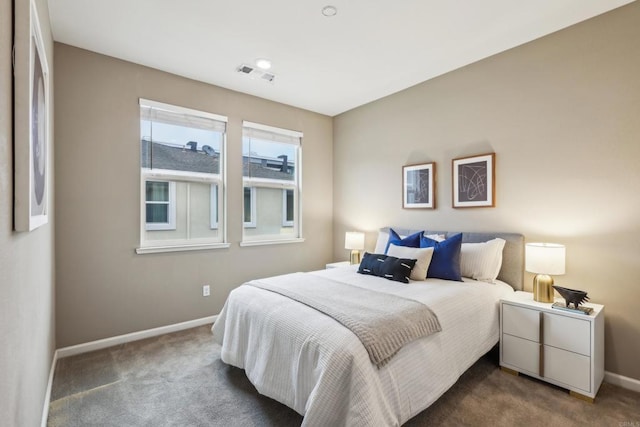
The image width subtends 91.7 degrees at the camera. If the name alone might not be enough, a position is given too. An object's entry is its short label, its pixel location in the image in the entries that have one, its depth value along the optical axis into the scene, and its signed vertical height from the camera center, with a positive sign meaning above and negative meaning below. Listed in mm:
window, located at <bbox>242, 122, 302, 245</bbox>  3883 +371
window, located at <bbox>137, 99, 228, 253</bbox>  3182 +372
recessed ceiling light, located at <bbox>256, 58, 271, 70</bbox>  3010 +1467
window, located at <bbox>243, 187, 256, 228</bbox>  3871 +61
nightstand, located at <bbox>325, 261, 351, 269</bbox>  3939 -678
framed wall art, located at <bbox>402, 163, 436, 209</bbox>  3438 +294
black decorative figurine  2174 -602
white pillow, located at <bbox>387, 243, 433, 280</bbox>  2725 -412
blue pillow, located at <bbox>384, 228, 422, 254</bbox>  3101 -297
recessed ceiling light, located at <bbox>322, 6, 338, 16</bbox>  2258 +1481
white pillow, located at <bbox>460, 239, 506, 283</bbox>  2711 -435
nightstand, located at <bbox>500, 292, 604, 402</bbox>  2086 -957
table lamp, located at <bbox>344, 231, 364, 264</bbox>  3971 -408
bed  1518 -827
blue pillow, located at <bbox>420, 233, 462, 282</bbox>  2717 -430
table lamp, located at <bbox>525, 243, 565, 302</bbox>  2299 -397
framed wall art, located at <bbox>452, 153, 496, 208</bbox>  2965 +299
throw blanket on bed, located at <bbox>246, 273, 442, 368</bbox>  1653 -606
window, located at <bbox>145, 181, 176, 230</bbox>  3205 +73
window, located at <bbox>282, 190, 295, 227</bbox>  4281 +53
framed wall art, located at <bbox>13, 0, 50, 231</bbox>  1029 +292
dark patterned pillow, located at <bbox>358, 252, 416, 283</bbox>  2670 -494
